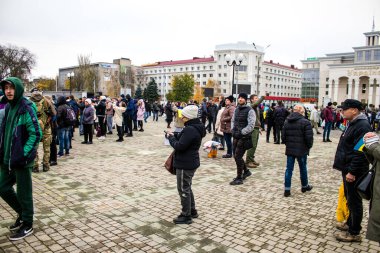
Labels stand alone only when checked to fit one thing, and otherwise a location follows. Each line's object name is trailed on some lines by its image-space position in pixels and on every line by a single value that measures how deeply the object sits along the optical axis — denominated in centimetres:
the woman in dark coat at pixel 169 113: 2046
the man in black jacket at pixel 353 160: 404
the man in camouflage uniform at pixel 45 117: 757
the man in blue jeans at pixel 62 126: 931
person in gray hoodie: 1229
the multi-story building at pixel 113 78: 6722
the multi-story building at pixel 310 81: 10225
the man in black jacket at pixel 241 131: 710
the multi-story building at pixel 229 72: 10225
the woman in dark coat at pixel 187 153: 457
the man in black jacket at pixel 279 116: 1386
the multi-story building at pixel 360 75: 7000
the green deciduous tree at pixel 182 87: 7656
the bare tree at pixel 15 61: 5709
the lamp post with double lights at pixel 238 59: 1850
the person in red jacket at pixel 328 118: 1537
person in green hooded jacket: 400
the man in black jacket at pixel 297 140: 621
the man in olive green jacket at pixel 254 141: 909
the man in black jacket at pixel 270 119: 1470
